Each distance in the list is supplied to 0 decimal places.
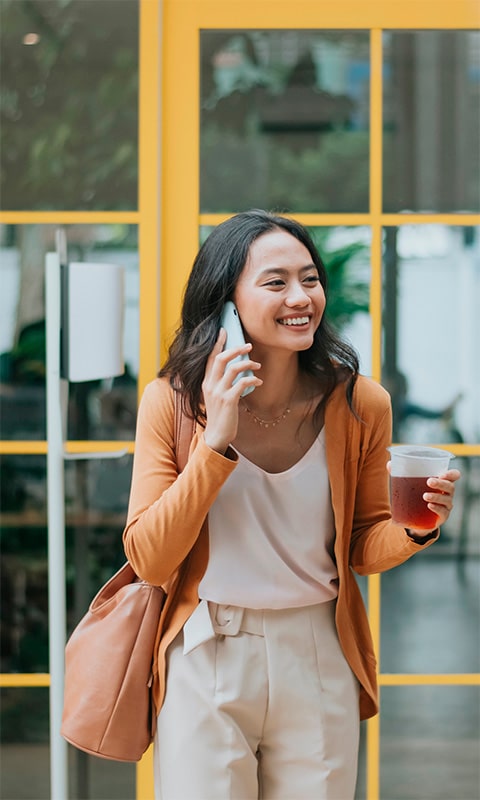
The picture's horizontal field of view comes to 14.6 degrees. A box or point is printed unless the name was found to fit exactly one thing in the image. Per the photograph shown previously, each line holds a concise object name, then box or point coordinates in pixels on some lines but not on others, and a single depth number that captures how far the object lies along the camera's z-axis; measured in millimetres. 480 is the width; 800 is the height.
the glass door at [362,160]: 4573
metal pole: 4010
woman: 2954
